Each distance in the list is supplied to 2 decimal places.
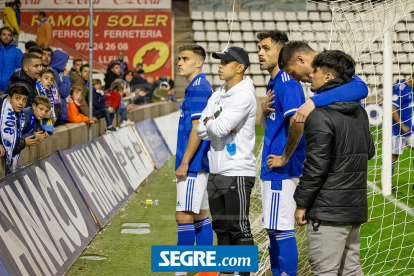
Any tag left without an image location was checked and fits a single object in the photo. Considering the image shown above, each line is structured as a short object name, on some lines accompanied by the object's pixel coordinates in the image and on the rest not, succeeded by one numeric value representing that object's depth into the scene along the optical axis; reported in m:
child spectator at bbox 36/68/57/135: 9.14
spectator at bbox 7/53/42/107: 8.63
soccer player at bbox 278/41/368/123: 5.24
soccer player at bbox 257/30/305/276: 5.40
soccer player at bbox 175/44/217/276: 5.73
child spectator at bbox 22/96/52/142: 7.91
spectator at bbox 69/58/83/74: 9.88
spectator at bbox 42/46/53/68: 10.24
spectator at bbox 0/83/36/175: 6.93
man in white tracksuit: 5.31
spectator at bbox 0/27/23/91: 8.87
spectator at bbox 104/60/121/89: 11.95
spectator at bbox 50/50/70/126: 10.07
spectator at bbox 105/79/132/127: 12.59
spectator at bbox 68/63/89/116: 10.50
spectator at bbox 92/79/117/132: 11.56
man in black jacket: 4.33
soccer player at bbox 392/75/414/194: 12.78
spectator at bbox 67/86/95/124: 10.45
